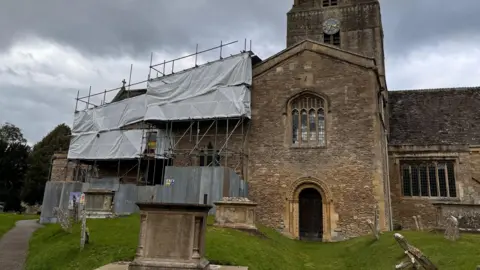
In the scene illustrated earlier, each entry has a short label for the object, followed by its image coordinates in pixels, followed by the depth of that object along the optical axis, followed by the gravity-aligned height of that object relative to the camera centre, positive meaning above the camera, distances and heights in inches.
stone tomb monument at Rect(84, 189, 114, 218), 684.6 -5.2
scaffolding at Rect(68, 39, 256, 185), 843.4 +135.2
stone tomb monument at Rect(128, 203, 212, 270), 279.3 -27.0
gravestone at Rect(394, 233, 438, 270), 311.4 -40.9
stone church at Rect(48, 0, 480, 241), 753.0 +127.5
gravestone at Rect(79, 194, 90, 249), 423.2 -42.1
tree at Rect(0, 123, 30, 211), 1895.9 +161.1
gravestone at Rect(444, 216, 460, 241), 440.8 -19.7
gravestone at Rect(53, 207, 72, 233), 552.7 -37.7
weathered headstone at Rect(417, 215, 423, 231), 748.6 -20.4
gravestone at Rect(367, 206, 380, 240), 573.6 -30.5
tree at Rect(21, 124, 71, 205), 1843.0 +167.2
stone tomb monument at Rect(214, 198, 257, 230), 602.2 -15.1
